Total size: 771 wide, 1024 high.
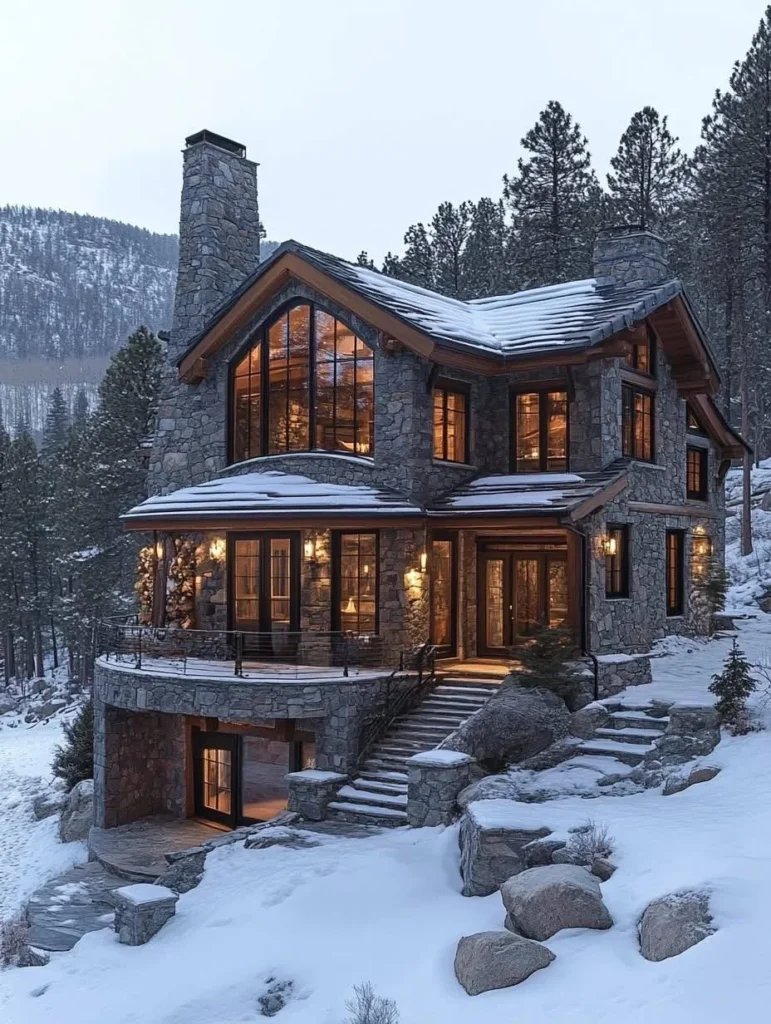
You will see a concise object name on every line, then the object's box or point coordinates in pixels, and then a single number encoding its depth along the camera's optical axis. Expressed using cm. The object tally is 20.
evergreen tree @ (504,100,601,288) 3803
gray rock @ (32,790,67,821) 2169
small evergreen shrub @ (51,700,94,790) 2208
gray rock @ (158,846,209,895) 1224
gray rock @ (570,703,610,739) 1418
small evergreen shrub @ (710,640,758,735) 1234
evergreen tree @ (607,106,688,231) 3966
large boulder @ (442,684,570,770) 1364
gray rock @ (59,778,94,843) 1867
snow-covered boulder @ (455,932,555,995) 761
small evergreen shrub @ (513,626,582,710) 1499
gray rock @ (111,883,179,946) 1038
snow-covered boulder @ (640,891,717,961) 715
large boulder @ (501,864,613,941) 809
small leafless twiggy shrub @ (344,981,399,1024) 752
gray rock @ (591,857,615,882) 890
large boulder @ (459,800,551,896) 997
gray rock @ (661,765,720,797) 1106
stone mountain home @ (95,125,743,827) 1673
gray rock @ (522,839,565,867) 980
